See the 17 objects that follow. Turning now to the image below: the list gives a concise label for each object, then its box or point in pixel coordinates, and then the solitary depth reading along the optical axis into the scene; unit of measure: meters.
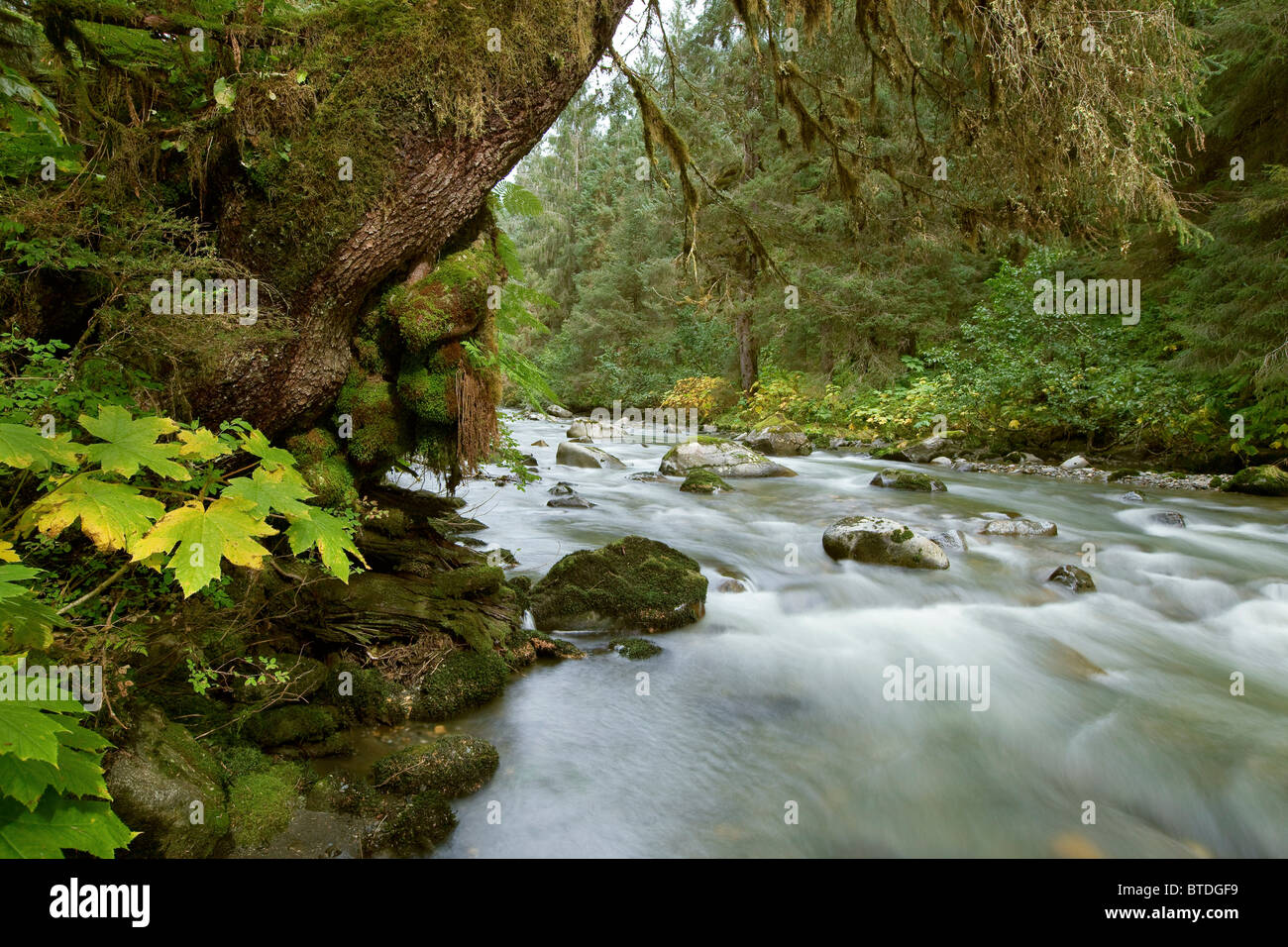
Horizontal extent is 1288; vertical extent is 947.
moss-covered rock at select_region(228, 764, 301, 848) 2.39
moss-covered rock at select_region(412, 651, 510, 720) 3.53
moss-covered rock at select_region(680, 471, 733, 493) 10.35
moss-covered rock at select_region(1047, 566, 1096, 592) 6.04
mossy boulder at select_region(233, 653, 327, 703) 2.93
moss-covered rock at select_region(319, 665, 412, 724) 3.30
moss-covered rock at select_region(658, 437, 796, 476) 11.96
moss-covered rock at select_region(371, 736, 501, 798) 2.89
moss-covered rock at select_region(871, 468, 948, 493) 10.23
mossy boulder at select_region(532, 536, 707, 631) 4.92
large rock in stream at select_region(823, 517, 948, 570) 6.47
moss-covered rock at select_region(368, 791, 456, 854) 2.58
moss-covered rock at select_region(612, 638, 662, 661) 4.56
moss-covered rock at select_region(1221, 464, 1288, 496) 9.01
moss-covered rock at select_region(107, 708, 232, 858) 2.12
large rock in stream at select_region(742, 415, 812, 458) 15.30
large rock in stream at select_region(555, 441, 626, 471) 12.82
